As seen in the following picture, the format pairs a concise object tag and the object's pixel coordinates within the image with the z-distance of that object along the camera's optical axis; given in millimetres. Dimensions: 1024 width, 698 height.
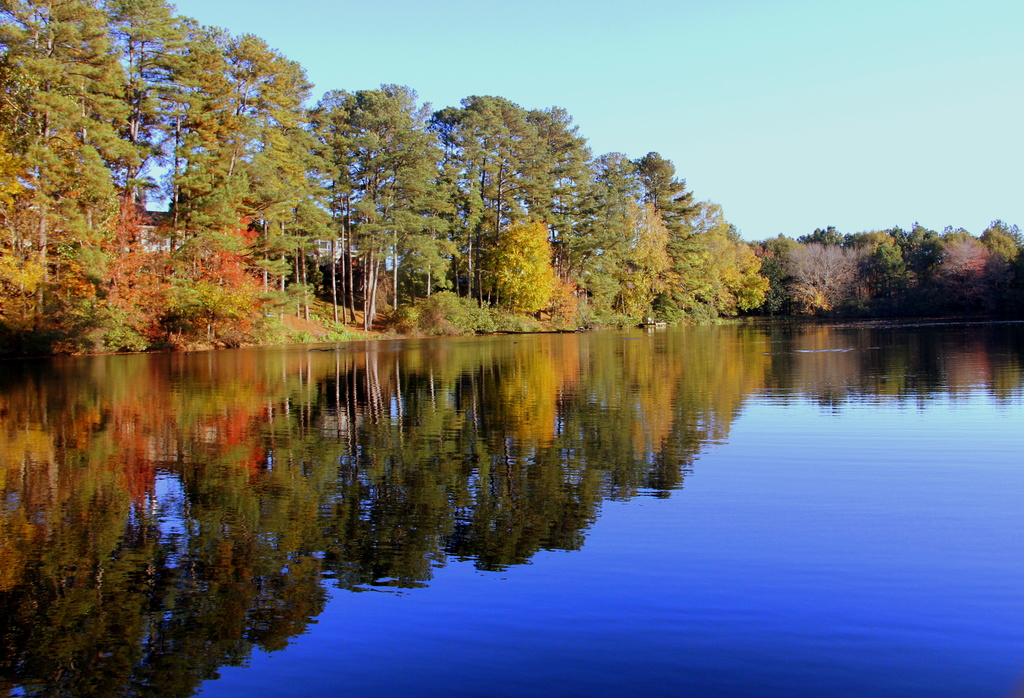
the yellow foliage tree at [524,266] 59344
